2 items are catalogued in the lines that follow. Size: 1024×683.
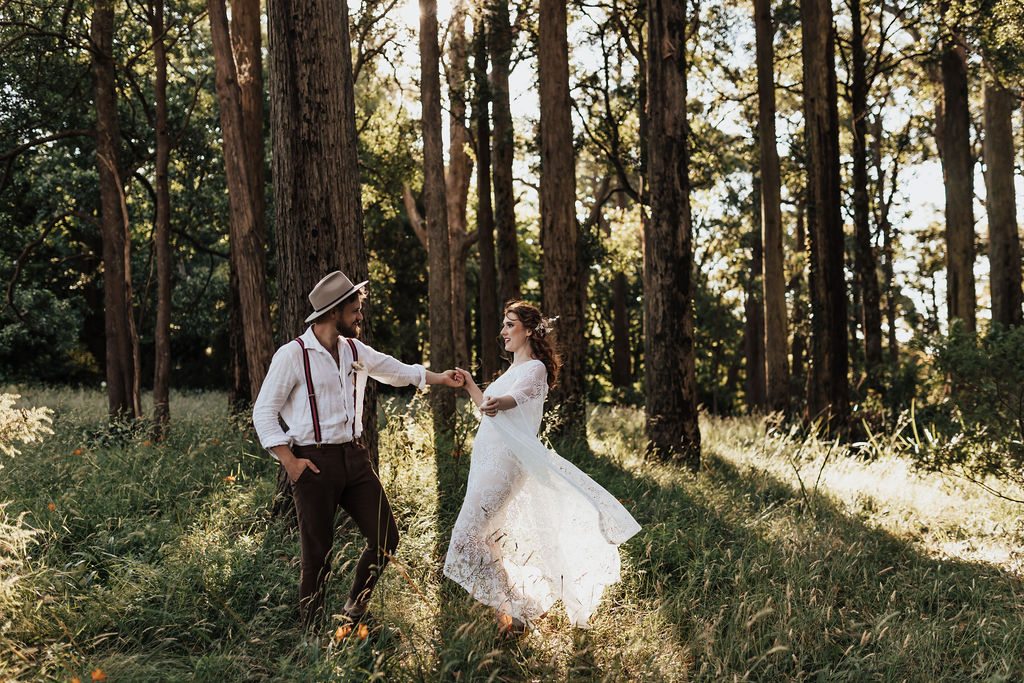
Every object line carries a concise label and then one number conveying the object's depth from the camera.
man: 4.60
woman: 5.14
